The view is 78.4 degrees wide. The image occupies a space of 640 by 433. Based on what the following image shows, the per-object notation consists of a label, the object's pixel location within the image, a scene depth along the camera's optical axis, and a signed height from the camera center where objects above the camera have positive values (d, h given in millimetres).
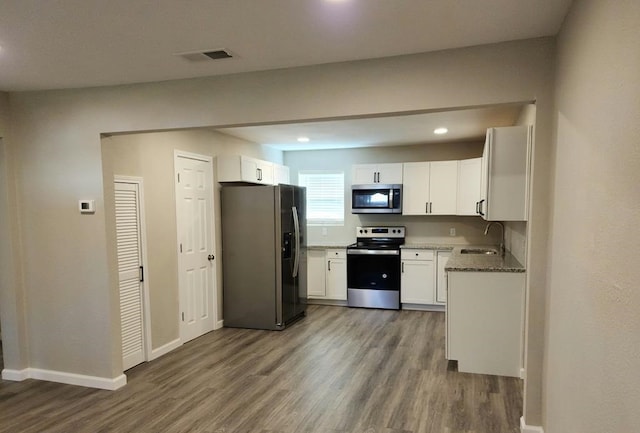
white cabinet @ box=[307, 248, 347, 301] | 6000 -1165
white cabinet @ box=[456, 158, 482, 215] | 5348 +171
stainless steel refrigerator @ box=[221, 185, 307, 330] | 4895 -723
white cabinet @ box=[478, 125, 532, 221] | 2986 +183
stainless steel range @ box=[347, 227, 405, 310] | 5699 -1142
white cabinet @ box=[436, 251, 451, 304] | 5520 -1092
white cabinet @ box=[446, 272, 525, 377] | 3354 -1084
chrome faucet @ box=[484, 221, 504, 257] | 5367 -444
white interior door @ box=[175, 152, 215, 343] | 4367 -520
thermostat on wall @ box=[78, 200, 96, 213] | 3260 -48
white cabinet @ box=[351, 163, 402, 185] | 5859 +371
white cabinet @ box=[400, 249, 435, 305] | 5590 -1131
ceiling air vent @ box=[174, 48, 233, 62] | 2445 +919
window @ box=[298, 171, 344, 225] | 6535 +42
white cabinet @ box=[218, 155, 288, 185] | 4852 +385
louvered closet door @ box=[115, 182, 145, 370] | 3596 -673
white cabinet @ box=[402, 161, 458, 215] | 5652 +146
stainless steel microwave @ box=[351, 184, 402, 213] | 5812 +0
